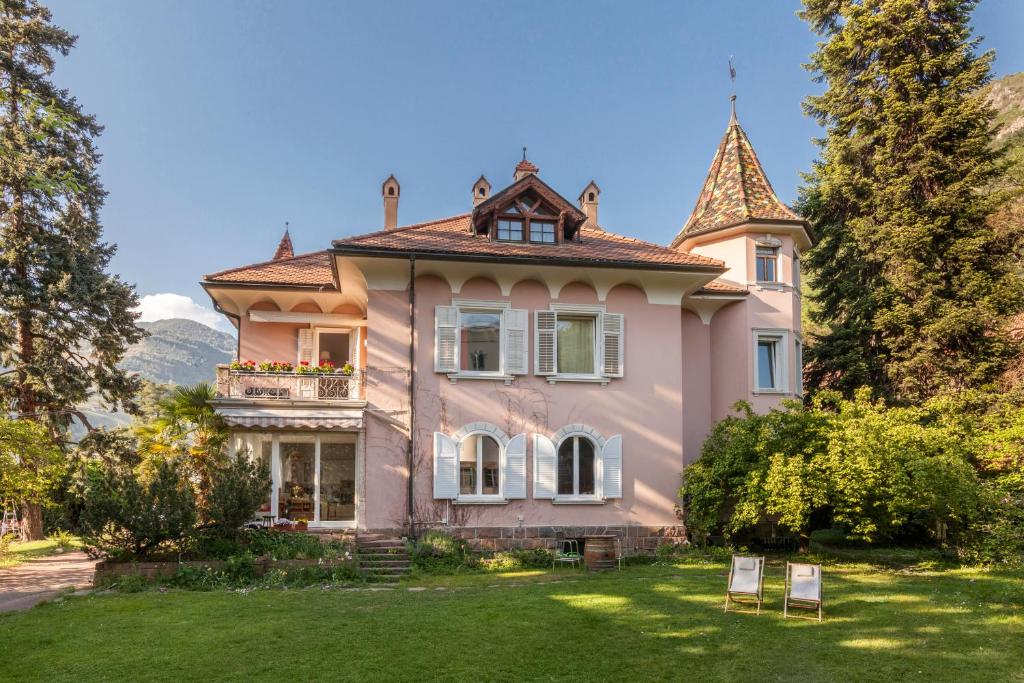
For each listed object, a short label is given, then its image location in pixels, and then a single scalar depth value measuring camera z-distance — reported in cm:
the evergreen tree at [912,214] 2305
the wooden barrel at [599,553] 1706
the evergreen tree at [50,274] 2470
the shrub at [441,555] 1728
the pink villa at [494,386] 1880
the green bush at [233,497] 1602
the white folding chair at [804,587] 1157
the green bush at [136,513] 1524
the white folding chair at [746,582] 1211
